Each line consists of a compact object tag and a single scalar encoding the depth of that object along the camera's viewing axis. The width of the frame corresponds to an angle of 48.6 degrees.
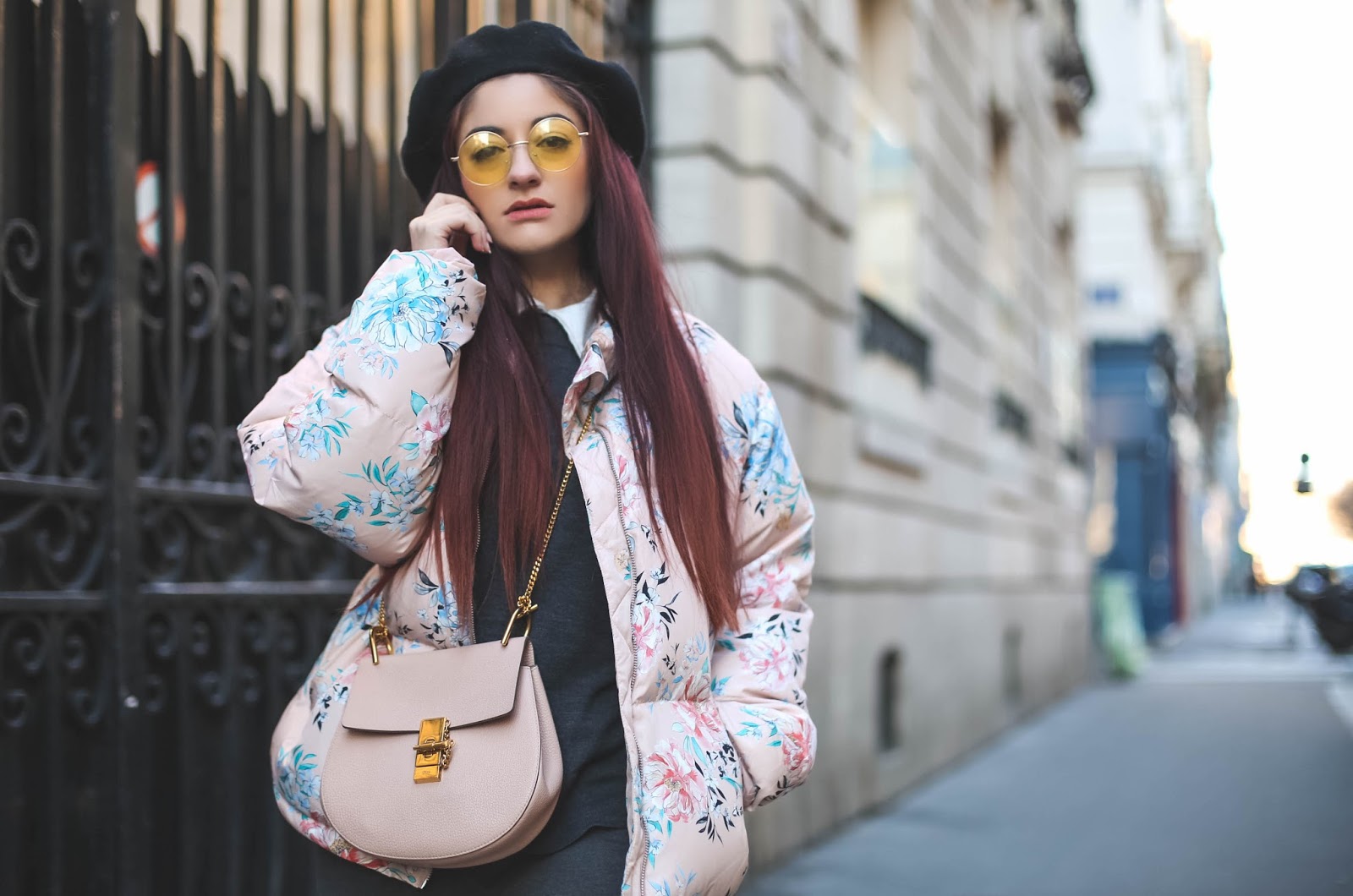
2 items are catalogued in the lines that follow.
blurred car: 14.15
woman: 1.93
